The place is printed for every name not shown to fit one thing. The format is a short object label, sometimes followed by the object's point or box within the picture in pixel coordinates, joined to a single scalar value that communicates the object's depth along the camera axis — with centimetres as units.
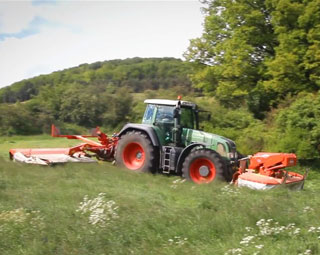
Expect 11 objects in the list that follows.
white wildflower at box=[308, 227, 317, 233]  517
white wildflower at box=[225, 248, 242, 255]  461
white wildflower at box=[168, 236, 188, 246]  509
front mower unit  895
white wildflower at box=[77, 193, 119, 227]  575
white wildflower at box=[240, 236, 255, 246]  484
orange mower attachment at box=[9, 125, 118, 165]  1181
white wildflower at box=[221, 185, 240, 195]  778
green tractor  1020
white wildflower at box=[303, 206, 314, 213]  622
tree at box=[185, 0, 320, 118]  1695
